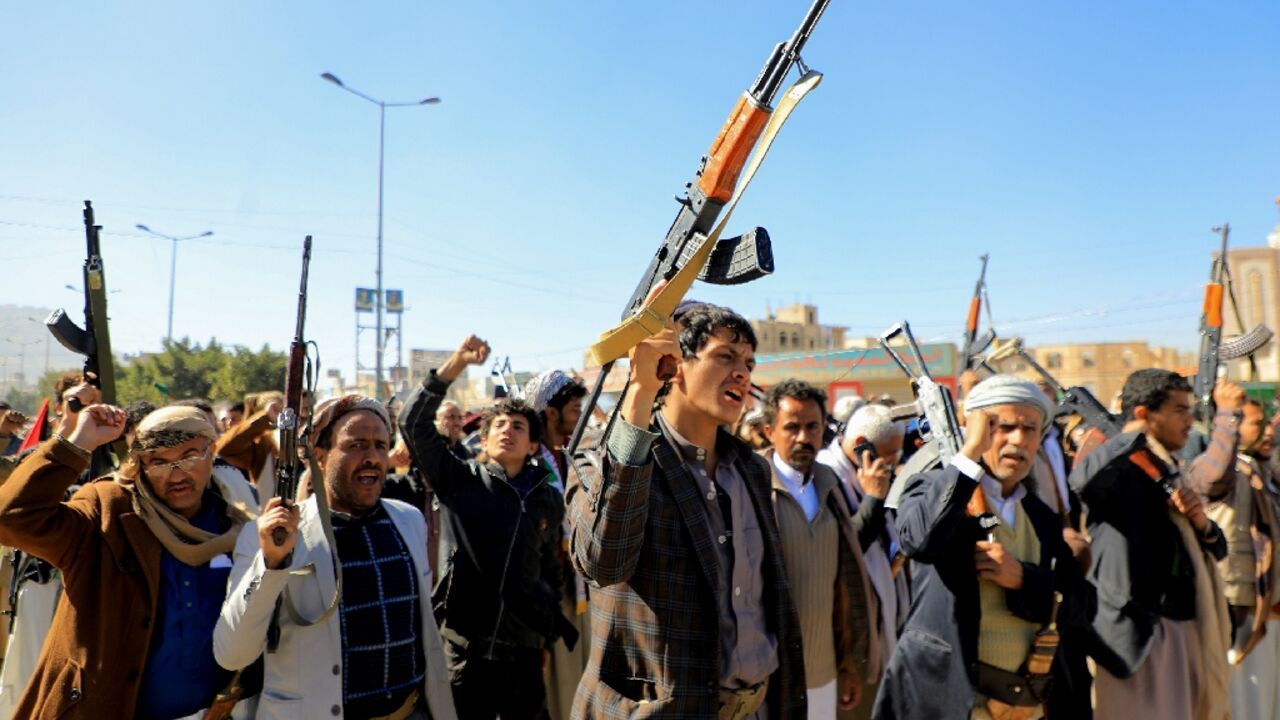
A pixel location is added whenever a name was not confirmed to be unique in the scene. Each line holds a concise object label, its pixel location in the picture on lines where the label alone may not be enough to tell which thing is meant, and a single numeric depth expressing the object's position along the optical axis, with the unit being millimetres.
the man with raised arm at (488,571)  4234
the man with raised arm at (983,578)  3520
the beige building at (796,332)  74250
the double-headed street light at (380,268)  22741
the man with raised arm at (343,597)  2906
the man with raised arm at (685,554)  2506
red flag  5234
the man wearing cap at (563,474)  5059
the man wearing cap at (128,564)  2947
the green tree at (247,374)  31469
